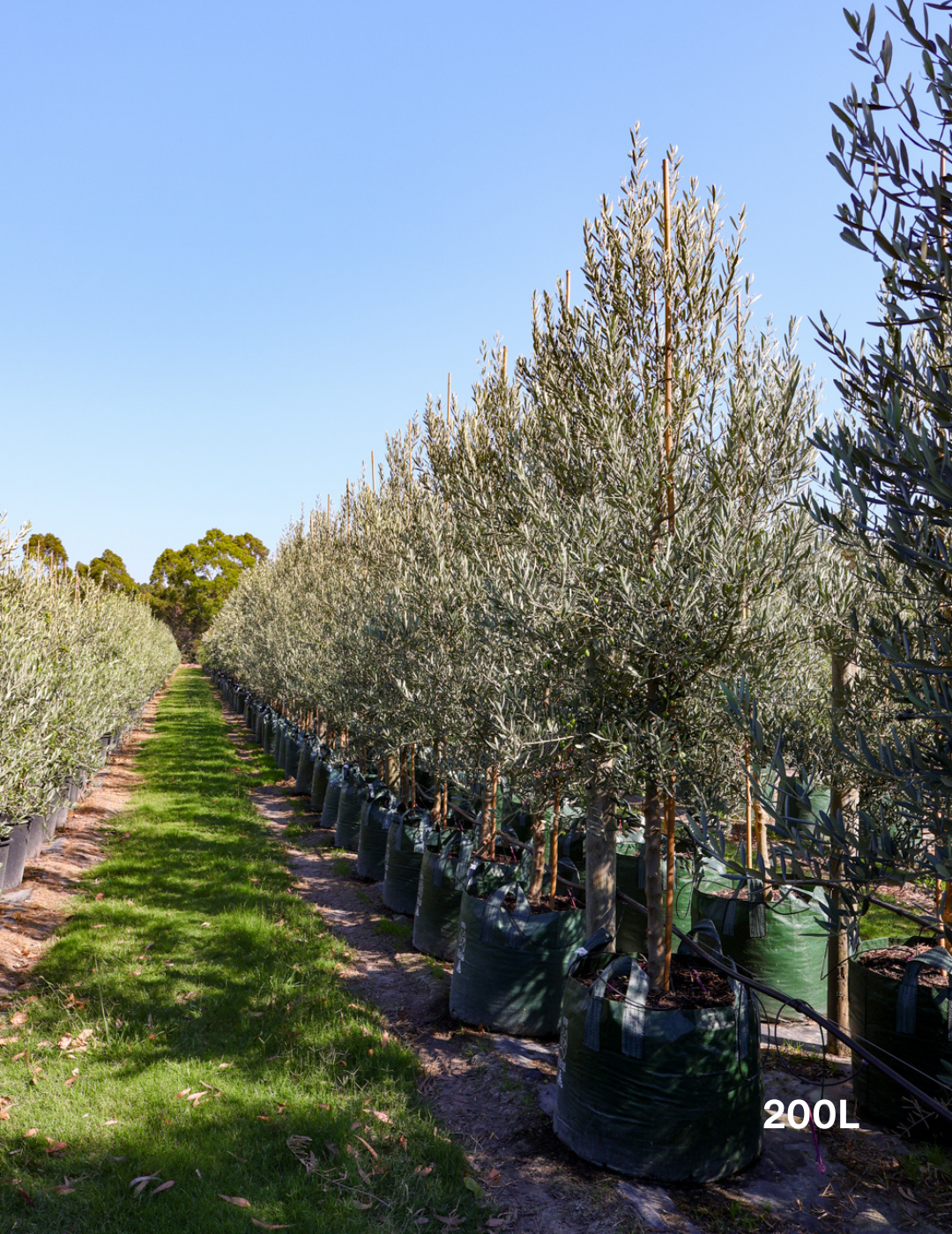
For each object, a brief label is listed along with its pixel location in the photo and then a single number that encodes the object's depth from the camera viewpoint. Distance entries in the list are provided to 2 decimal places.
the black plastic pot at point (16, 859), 10.69
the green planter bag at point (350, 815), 13.66
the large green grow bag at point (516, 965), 6.74
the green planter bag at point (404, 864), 10.17
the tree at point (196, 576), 85.12
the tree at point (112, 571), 71.19
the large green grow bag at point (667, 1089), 4.66
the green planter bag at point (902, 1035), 5.04
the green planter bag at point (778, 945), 7.27
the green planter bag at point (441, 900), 8.48
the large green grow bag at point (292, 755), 21.39
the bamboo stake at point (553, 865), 7.69
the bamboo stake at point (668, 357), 5.85
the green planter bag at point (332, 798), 15.33
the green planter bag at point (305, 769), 19.30
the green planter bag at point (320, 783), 17.38
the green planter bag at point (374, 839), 11.69
